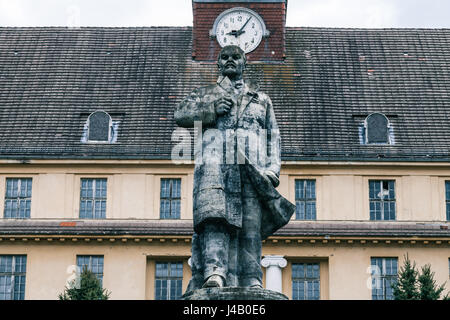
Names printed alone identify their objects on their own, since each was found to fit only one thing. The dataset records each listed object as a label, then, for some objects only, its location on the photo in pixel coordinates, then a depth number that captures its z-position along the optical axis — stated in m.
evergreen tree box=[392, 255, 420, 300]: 35.66
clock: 47.75
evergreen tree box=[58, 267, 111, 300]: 35.94
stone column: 42.62
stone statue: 15.87
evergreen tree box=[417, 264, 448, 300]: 35.44
